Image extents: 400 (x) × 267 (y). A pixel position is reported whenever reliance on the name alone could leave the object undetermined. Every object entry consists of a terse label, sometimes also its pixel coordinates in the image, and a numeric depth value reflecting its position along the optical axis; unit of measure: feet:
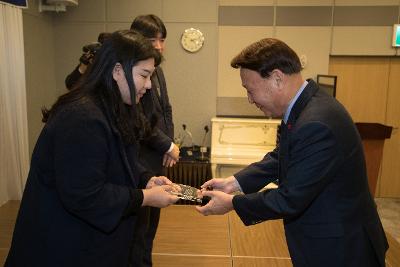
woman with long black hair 3.68
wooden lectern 14.02
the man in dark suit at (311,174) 3.94
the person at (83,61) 6.88
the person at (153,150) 6.82
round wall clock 15.79
